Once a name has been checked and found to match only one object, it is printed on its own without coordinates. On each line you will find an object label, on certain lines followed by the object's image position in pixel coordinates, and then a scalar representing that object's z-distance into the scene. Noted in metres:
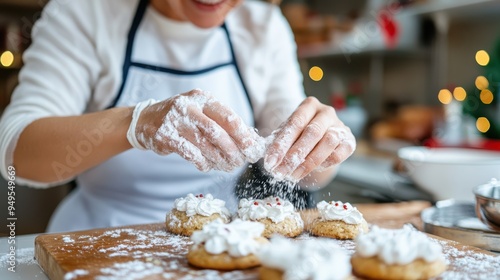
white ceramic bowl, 1.56
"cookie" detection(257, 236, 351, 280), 0.79
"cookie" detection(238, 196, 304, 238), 1.19
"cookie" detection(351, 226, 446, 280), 0.89
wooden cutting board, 0.92
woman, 1.12
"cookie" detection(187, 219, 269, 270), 0.94
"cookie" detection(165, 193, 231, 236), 1.21
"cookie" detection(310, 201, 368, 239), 1.19
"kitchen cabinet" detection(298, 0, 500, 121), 2.66
